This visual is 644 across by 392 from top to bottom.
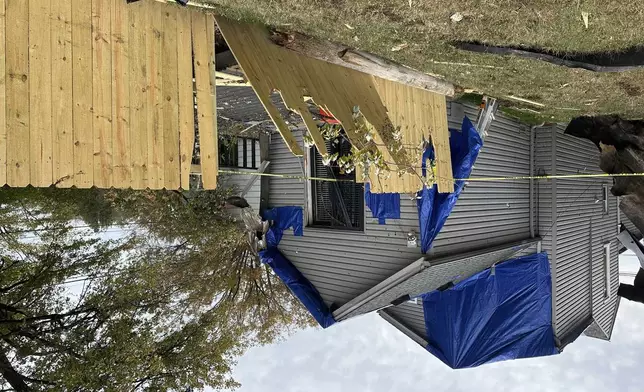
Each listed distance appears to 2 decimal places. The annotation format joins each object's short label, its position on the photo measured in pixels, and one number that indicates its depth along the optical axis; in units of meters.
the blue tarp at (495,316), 10.60
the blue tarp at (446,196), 8.34
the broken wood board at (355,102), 5.28
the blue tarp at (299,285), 10.75
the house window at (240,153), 12.48
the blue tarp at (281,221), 11.09
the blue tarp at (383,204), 8.94
